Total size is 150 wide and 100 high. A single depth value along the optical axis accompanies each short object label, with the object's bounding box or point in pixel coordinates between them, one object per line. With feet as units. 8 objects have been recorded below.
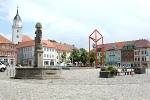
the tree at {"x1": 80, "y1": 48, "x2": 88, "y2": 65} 180.99
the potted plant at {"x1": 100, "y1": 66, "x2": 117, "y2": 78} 52.19
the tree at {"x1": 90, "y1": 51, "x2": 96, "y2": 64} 176.90
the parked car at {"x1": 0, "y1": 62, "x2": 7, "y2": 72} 77.50
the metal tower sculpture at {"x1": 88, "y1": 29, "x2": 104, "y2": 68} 118.05
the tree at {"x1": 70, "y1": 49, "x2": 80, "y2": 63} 187.14
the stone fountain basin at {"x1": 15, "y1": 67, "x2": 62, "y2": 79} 45.47
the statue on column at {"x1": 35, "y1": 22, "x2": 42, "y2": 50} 48.31
